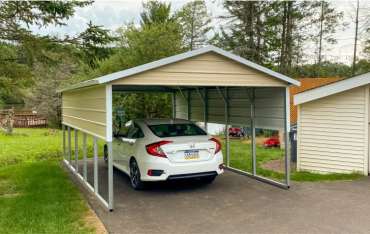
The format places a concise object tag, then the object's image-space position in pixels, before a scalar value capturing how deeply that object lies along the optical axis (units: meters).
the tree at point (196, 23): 31.95
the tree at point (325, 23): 24.47
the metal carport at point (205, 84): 5.96
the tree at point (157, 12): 28.95
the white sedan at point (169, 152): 6.71
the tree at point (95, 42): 8.08
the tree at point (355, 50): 24.16
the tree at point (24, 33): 7.50
